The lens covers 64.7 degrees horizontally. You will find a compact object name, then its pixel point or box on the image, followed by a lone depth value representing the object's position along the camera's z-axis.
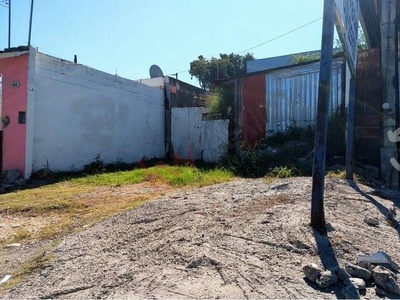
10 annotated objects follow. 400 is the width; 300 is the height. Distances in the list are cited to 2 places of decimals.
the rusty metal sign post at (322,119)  2.97
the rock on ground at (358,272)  2.17
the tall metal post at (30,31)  10.75
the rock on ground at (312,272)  2.13
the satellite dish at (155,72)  15.79
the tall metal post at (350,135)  5.73
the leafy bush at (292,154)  7.39
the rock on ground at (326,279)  2.07
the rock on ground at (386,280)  2.04
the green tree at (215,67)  28.58
